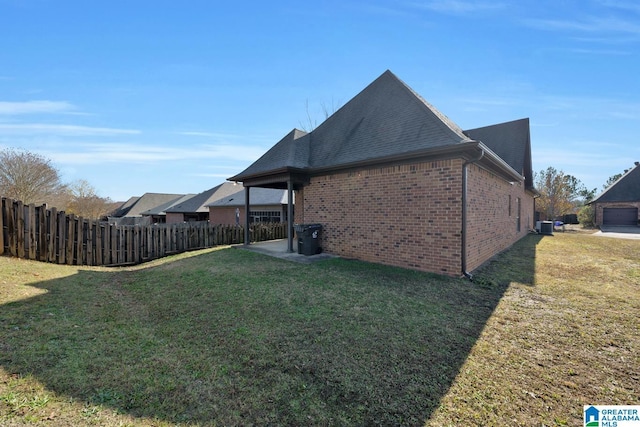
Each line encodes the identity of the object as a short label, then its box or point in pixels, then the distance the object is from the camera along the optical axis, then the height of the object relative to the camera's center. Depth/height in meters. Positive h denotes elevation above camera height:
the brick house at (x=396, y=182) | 7.06 +1.03
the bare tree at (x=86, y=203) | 41.81 +1.35
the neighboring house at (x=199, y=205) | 30.75 +0.89
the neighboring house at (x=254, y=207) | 23.27 +0.51
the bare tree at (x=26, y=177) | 25.27 +3.26
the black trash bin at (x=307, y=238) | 9.62 -0.88
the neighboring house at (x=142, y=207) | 40.87 +0.87
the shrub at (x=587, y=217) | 28.02 -0.21
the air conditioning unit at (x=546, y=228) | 19.98 -0.97
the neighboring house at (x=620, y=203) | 26.05 +1.24
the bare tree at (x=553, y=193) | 31.00 +2.51
